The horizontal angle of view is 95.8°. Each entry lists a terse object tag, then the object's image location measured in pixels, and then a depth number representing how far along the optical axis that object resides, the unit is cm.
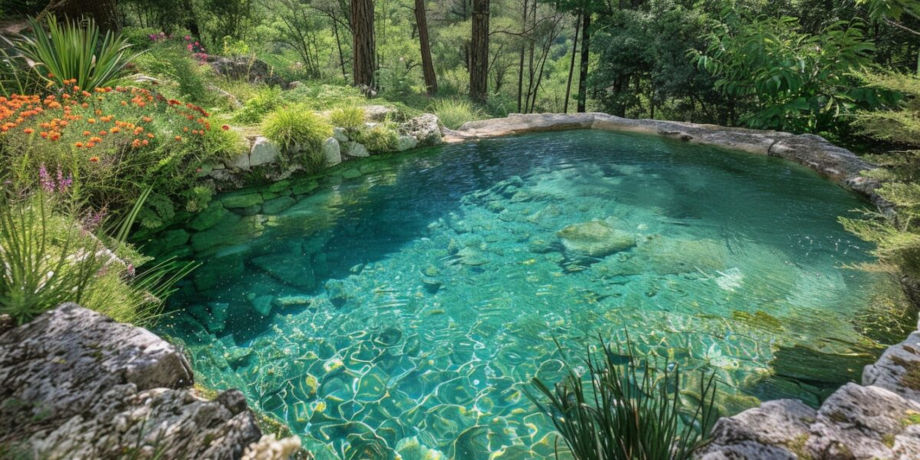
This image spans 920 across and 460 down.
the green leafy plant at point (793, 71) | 676
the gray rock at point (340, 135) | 734
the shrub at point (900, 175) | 249
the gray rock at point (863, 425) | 149
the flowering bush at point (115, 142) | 361
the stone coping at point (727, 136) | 589
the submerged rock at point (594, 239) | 424
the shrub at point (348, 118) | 744
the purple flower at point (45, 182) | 264
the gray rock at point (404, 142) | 806
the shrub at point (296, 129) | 638
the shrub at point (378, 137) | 761
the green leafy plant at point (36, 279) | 170
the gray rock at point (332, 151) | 694
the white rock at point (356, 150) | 752
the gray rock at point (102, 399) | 132
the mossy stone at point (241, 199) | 538
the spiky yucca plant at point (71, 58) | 496
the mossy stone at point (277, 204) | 531
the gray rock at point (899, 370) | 188
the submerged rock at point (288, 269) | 376
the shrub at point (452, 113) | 1032
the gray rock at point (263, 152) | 603
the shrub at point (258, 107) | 695
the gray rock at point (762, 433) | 151
